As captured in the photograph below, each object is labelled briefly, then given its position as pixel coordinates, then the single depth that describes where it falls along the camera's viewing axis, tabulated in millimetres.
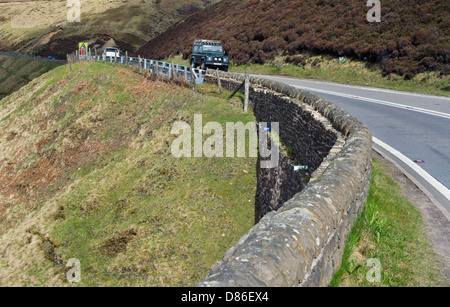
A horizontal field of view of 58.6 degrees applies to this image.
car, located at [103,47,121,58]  47581
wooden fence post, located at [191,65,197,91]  23066
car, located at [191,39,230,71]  29719
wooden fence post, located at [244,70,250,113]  17984
